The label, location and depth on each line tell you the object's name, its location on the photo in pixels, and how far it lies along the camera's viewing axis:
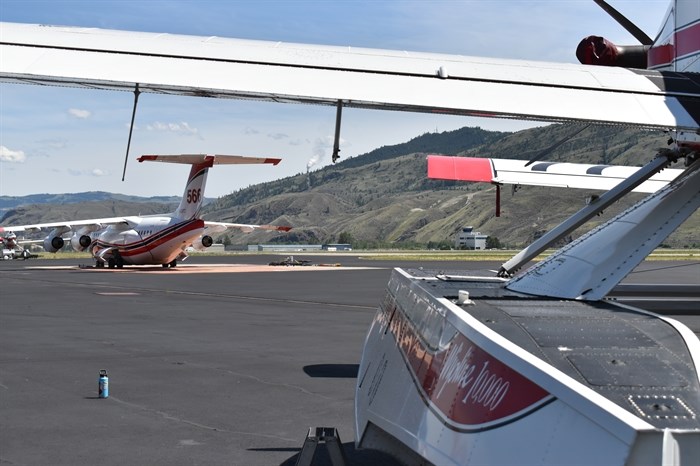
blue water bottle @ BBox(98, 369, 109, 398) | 12.35
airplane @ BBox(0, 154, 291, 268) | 56.28
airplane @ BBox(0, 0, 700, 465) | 4.38
